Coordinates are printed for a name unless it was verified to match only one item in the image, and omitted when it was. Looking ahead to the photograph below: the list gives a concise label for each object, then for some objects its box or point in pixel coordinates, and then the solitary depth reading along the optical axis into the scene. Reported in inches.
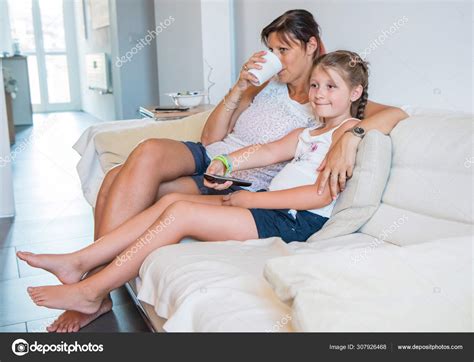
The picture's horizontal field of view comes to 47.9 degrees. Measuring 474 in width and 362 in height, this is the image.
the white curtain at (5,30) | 305.7
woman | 63.2
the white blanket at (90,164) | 89.5
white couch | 33.4
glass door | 323.9
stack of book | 108.3
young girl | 55.9
